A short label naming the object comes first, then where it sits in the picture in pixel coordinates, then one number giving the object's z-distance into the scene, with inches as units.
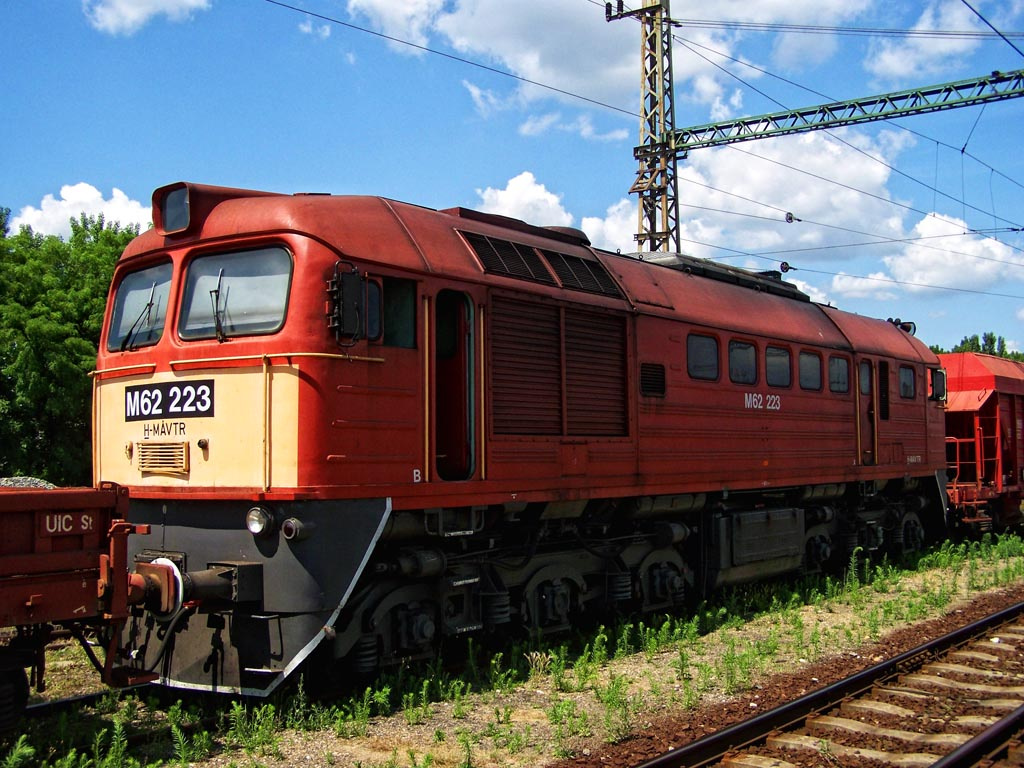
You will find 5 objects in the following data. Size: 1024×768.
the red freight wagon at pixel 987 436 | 731.4
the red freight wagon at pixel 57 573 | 229.5
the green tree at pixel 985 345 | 2568.9
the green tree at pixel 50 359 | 656.4
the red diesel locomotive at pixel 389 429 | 275.4
